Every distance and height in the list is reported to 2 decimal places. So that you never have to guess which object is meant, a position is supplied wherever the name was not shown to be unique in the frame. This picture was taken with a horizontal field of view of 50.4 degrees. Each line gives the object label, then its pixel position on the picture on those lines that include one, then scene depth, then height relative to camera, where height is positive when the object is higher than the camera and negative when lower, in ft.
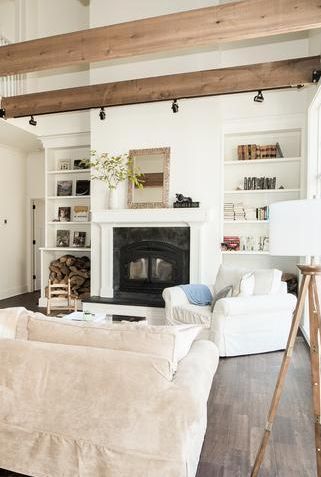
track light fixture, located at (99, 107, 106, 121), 16.88 +5.66
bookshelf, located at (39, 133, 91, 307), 20.61 +1.58
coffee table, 11.15 -2.99
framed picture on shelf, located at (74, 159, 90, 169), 20.63 +3.86
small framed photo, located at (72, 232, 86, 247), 21.09 -0.71
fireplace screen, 17.10 -1.94
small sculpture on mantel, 16.37 +1.25
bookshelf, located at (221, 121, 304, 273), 17.07 +2.34
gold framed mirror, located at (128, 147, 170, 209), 17.02 +2.53
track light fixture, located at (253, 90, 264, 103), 14.16 +5.49
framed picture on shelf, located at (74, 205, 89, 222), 20.81 +0.93
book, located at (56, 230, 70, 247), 21.38 -0.63
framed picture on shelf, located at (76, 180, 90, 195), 20.75 +2.51
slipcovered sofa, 4.63 -2.56
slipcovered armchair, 11.67 -3.16
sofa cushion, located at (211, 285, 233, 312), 13.24 -2.51
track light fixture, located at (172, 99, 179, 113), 15.46 +5.58
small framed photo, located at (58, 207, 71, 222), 21.33 +0.94
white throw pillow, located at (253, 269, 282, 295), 12.48 -1.96
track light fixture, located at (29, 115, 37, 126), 17.40 +5.40
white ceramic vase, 17.51 +1.51
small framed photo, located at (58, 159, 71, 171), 21.30 +3.94
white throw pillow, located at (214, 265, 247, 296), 13.88 -1.96
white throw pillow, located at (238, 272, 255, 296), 12.32 -2.04
